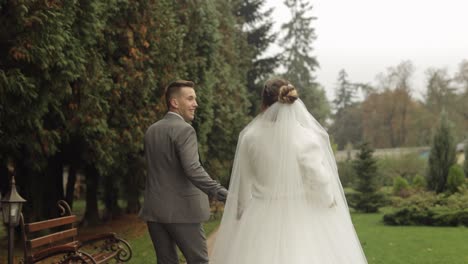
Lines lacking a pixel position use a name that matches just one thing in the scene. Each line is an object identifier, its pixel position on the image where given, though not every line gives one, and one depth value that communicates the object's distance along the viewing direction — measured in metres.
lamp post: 5.79
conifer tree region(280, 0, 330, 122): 47.97
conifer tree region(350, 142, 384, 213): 22.61
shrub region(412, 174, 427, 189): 27.53
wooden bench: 5.70
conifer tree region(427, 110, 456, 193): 25.78
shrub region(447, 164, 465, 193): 24.05
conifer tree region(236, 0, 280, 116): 34.19
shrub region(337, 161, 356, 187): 42.99
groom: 4.39
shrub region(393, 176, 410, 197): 27.20
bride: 4.29
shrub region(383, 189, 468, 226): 16.41
